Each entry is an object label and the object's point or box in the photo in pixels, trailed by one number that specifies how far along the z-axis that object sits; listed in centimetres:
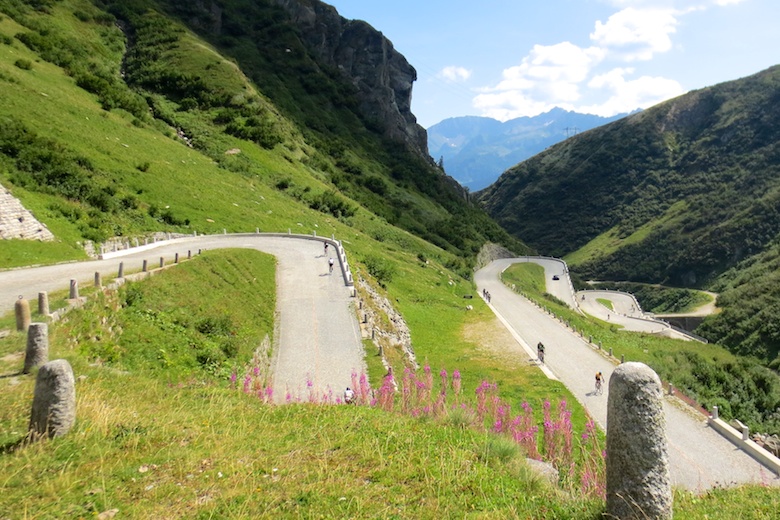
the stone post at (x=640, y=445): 525
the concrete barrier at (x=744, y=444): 1727
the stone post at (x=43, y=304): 1160
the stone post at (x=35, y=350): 895
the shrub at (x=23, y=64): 4250
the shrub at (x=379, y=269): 3714
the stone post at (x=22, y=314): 1099
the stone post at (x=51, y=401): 660
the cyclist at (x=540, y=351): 2792
